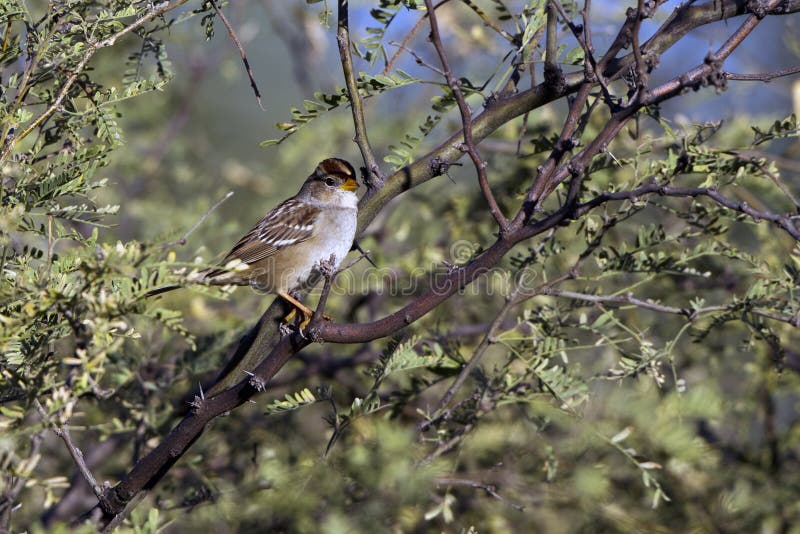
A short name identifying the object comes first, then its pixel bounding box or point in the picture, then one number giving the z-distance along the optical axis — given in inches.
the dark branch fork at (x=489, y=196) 177.6
